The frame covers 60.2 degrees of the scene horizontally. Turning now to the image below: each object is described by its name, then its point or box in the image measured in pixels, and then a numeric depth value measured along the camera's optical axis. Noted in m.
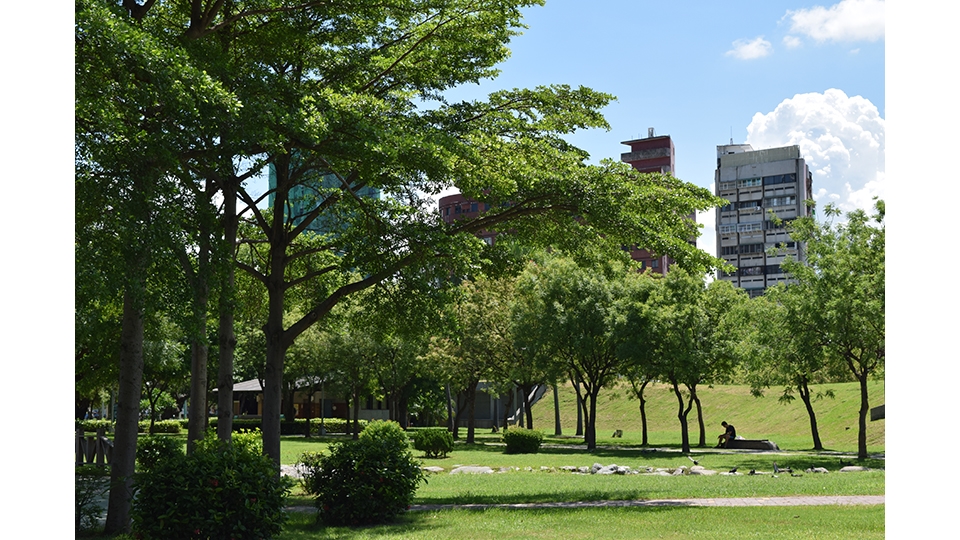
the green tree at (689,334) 30.45
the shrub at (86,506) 11.12
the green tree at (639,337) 30.97
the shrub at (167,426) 50.72
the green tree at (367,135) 11.16
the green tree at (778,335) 25.59
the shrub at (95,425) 50.78
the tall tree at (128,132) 9.33
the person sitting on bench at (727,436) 34.50
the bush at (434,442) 29.73
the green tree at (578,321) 32.91
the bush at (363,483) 11.81
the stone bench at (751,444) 32.87
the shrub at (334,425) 49.81
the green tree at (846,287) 24.09
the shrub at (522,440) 31.75
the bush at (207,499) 9.13
